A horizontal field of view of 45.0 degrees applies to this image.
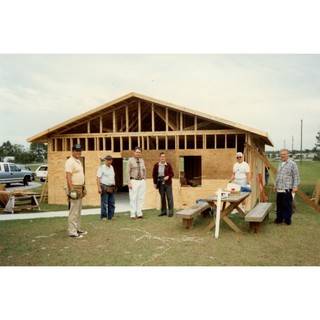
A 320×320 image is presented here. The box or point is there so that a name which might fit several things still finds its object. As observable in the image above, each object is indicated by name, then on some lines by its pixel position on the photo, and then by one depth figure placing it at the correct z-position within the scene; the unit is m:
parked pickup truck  22.55
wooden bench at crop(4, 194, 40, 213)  12.69
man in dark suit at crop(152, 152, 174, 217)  11.55
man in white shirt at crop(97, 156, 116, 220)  10.96
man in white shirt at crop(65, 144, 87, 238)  8.49
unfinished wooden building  12.77
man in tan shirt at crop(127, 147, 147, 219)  11.07
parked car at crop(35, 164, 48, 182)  27.98
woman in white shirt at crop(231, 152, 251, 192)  10.30
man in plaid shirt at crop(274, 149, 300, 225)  9.64
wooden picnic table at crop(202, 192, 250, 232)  8.64
